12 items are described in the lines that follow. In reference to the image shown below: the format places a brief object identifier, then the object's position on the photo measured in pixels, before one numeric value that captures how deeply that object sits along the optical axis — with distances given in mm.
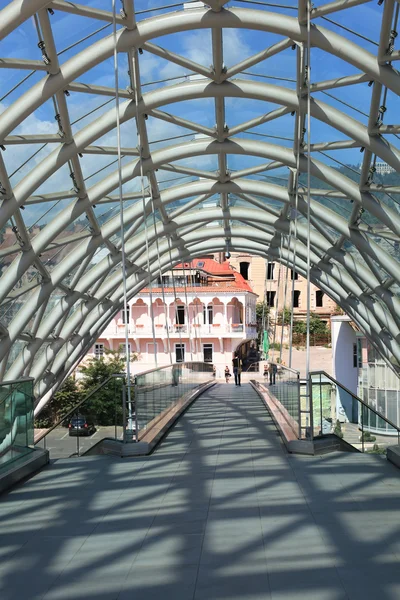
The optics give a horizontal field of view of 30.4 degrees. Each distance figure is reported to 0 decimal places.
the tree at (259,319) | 75812
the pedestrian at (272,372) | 20672
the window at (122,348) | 58031
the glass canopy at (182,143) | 15141
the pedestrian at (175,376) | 19606
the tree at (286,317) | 66462
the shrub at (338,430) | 11802
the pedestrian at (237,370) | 38281
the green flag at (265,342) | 50381
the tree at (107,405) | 12688
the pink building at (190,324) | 59656
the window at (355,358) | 49188
